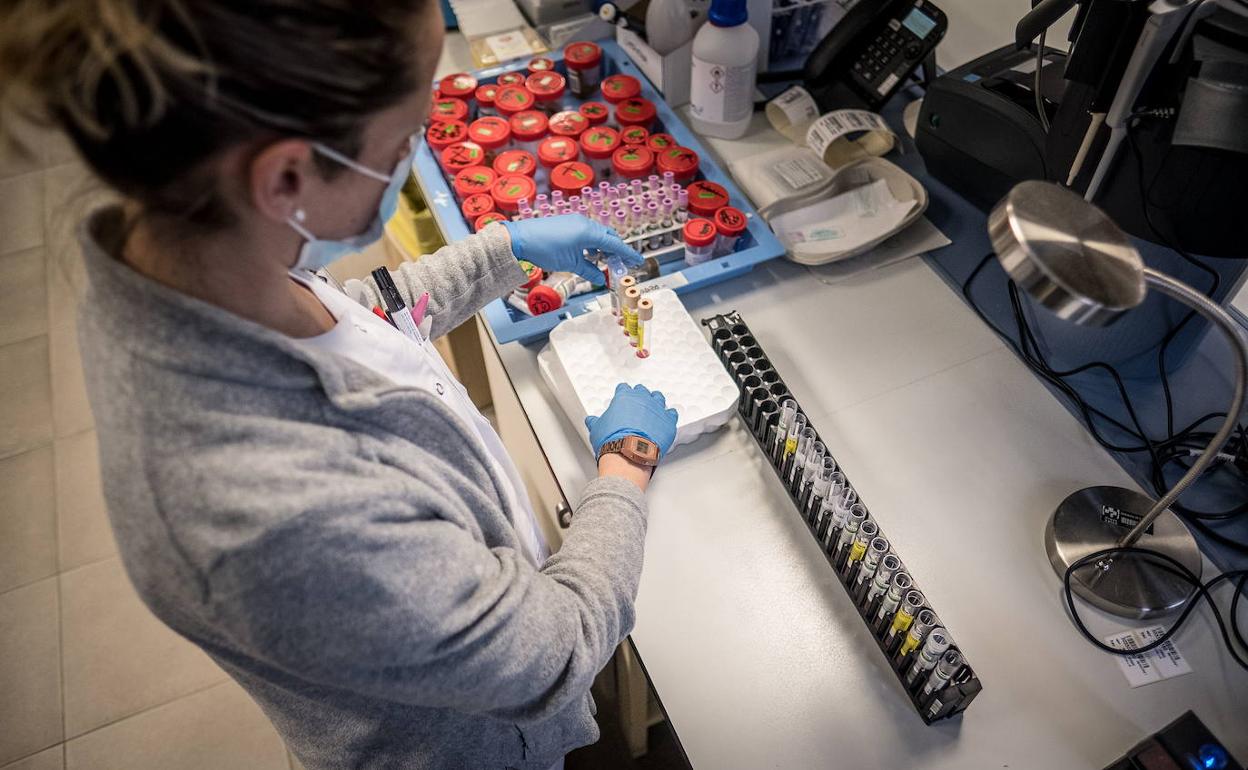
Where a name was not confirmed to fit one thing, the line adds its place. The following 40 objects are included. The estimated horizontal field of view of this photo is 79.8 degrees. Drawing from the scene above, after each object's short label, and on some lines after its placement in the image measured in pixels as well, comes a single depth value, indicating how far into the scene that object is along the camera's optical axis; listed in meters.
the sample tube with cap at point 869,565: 0.86
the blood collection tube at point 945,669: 0.77
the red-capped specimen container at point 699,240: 1.25
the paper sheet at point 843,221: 1.29
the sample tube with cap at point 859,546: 0.87
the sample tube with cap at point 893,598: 0.83
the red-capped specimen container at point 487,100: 1.55
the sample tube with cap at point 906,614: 0.81
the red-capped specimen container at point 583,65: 1.59
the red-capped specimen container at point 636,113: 1.49
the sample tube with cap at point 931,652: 0.78
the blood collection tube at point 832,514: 0.91
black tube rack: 0.80
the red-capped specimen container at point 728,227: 1.28
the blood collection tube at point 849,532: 0.88
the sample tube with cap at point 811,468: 0.95
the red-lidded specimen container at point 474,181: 1.37
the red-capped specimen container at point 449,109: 1.53
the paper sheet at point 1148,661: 0.84
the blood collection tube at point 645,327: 1.04
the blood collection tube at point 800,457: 0.96
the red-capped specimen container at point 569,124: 1.48
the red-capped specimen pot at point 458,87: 1.56
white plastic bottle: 1.32
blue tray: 1.17
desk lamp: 0.57
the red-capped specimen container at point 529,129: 1.48
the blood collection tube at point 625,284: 1.06
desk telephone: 1.38
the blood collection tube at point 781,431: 0.98
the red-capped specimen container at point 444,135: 1.47
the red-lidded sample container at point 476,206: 1.33
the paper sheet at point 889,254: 1.28
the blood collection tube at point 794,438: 0.97
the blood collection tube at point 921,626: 0.80
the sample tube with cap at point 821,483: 0.93
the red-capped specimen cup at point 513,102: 1.52
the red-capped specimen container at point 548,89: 1.55
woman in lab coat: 0.43
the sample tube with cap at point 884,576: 0.84
